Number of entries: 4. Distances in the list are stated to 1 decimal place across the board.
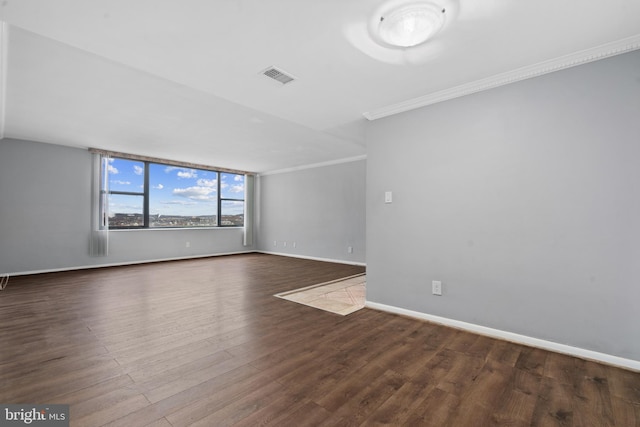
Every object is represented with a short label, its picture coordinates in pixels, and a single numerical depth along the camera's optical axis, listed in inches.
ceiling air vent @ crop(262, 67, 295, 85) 98.3
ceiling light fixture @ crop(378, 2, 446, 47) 68.0
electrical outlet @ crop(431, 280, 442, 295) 113.8
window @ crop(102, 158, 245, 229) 244.5
